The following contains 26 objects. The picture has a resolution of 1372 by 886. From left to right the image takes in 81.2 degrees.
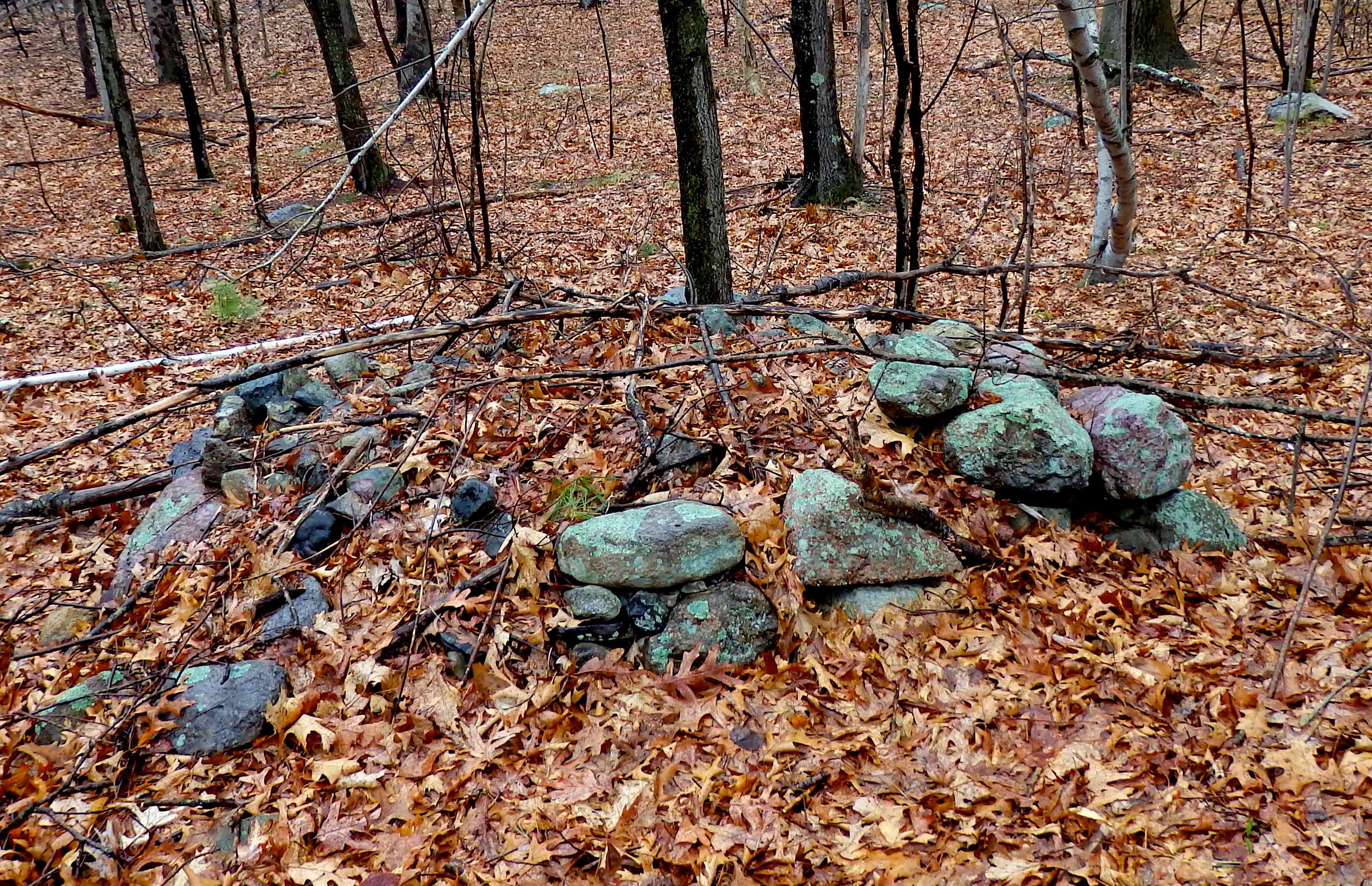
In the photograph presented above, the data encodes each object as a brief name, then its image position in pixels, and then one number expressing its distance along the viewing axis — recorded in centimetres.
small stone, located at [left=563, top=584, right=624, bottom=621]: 378
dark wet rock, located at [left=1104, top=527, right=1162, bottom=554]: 421
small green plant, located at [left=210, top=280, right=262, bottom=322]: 871
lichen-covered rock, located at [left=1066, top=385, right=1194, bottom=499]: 414
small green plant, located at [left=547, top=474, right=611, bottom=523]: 412
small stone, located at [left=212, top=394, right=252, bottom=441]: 528
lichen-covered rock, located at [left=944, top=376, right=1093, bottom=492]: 414
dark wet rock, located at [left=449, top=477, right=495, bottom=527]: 425
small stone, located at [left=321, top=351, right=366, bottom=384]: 586
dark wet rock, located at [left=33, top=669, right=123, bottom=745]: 345
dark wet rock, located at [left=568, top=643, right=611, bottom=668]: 373
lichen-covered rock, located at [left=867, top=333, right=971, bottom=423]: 445
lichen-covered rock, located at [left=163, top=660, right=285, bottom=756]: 336
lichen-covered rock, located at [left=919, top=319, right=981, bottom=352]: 505
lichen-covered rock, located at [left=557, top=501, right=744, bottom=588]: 380
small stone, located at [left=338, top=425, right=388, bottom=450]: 474
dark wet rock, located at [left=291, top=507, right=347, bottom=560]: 418
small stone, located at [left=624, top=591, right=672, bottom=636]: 377
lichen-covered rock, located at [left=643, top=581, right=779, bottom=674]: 373
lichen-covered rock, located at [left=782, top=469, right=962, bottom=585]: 391
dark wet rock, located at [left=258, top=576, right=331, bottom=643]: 380
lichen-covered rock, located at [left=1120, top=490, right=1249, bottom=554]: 419
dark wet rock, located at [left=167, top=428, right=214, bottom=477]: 527
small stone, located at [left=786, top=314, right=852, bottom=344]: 551
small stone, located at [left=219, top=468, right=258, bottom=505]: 465
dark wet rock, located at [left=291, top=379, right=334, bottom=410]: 540
